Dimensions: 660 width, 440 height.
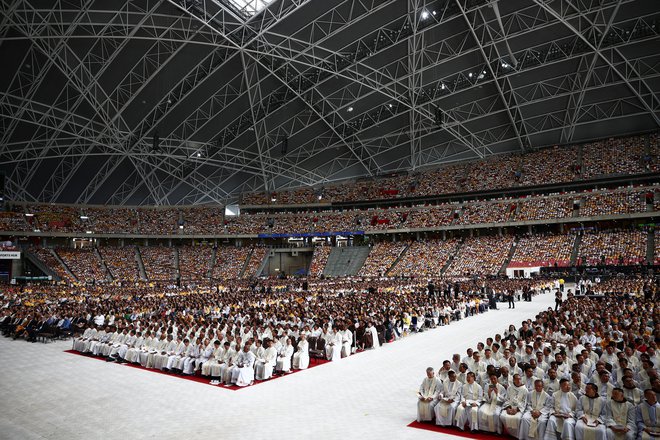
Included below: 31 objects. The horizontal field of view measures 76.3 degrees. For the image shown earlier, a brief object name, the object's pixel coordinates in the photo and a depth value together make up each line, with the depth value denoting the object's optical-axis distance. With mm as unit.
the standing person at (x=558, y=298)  22031
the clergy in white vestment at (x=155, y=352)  13680
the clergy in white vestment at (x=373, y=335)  16312
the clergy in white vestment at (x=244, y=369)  11414
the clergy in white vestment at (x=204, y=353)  12719
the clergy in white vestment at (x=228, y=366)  11609
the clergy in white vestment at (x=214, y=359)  12281
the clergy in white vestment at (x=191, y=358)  12766
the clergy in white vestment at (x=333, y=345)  14594
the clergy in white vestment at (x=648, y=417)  6531
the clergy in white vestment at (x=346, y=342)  15008
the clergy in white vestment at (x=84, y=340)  16156
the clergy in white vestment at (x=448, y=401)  8312
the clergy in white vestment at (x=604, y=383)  7805
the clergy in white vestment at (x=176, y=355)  13078
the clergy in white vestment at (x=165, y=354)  13383
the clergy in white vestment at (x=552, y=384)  8242
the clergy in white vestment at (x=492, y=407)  7945
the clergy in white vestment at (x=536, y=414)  7484
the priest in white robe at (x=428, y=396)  8461
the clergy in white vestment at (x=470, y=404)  8109
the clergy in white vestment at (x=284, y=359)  12766
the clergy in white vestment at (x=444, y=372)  9008
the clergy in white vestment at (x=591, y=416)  6953
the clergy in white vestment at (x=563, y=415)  7234
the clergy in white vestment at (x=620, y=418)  6715
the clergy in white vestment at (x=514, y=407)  7723
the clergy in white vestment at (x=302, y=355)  13359
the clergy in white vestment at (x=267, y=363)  12094
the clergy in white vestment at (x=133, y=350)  14375
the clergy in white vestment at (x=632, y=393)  7379
